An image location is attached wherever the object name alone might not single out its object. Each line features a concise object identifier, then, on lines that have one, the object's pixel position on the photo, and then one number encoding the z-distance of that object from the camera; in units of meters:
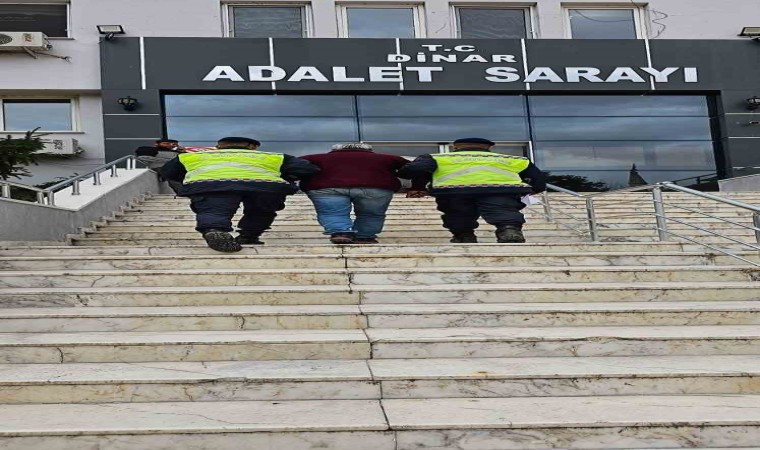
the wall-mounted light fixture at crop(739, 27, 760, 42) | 16.94
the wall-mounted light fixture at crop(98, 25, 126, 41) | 15.41
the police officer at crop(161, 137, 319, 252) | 6.61
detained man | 7.18
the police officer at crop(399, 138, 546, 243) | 7.22
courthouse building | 15.67
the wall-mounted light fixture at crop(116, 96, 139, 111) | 15.31
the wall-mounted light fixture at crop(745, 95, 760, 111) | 16.81
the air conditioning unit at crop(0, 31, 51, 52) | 15.05
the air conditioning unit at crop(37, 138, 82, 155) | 15.08
